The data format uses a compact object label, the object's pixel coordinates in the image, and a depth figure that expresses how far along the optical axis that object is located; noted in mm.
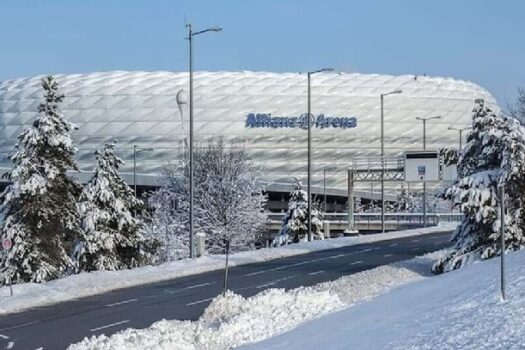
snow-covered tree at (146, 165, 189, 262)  64637
